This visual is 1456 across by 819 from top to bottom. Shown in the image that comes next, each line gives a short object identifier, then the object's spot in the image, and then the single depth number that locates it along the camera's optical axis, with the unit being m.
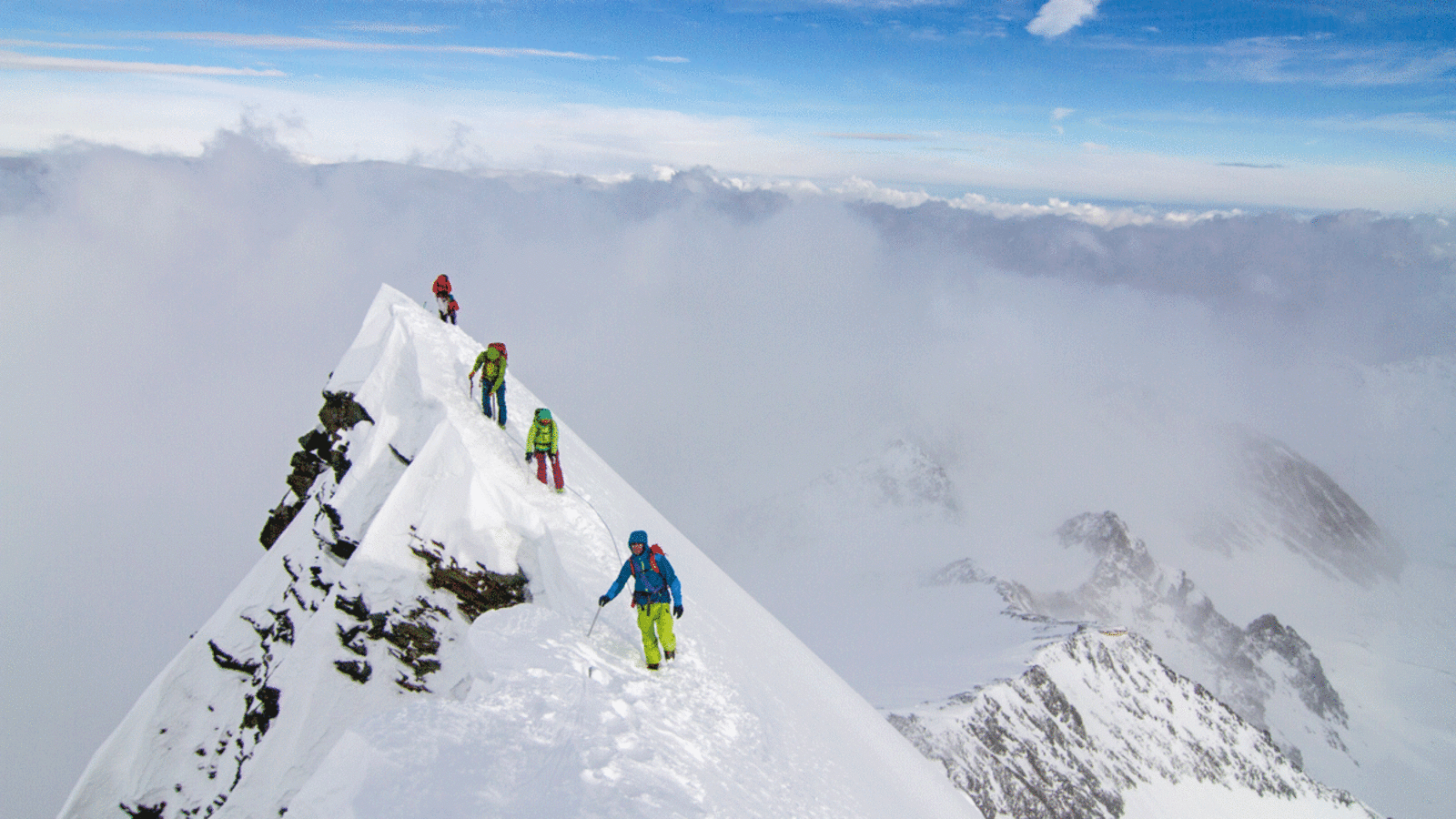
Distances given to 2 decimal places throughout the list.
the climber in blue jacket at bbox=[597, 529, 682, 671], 11.55
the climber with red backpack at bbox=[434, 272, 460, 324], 26.73
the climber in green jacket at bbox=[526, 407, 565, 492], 17.16
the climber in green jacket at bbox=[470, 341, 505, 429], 18.72
